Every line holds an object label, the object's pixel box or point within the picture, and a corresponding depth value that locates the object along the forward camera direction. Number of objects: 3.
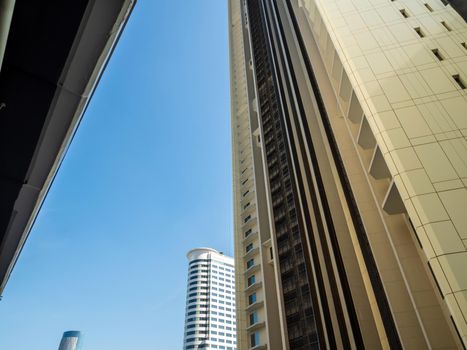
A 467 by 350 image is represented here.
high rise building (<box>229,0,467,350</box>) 10.79
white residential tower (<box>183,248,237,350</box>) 113.56
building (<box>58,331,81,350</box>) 191.00
